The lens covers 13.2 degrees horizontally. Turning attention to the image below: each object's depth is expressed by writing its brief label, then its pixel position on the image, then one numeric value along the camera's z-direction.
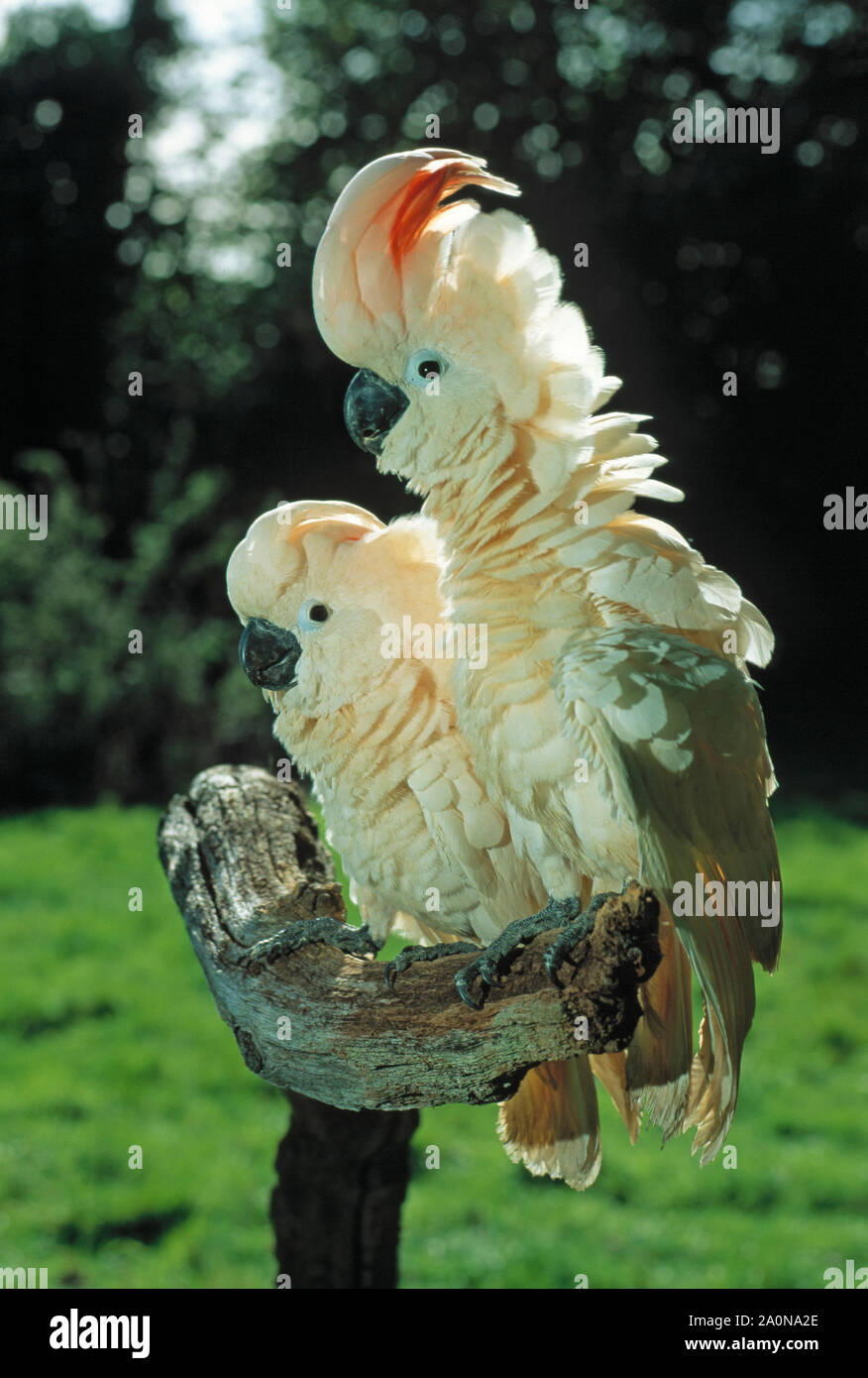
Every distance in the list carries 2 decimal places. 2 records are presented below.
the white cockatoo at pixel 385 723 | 1.85
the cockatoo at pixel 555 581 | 1.76
